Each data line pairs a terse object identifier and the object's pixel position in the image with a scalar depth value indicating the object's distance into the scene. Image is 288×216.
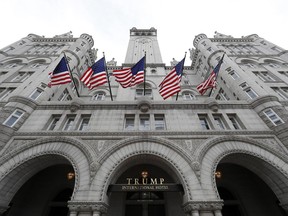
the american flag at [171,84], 16.84
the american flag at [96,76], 17.03
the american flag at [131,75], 17.56
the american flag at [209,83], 18.00
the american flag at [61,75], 16.78
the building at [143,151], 12.19
